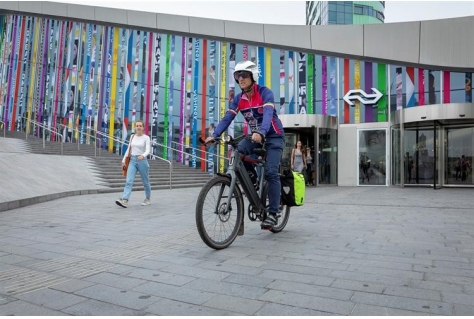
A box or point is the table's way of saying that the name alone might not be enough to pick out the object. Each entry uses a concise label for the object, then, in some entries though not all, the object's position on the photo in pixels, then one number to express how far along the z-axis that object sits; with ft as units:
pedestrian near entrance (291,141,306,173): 38.19
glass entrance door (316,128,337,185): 51.97
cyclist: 12.99
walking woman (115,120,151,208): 23.84
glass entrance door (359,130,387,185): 51.75
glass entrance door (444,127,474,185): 48.16
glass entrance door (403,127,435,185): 47.78
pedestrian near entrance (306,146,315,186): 50.62
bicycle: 11.45
